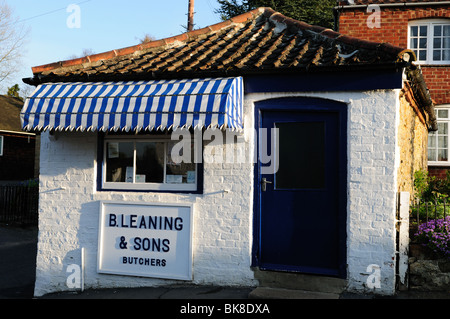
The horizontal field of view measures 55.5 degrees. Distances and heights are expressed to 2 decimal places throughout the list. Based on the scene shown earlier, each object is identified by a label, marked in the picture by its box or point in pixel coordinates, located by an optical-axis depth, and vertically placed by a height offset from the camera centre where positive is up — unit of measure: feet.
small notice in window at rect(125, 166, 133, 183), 21.17 -0.18
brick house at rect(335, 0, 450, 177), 44.06 +15.00
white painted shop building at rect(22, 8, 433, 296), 17.75 +0.29
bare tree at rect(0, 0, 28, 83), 89.61 +21.84
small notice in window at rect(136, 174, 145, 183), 21.01 -0.36
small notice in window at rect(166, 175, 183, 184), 20.44 -0.34
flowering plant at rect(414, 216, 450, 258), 17.39 -2.52
